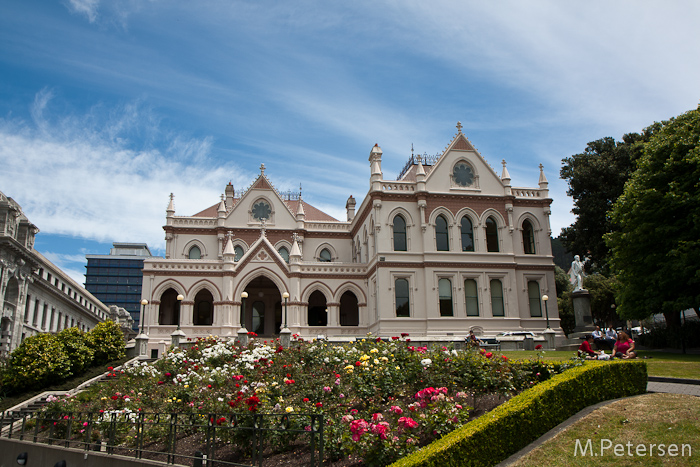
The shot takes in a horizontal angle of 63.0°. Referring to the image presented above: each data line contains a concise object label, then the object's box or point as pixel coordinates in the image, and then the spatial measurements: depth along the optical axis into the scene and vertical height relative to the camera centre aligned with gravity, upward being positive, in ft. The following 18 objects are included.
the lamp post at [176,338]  95.66 -0.06
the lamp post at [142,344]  98.36 -0.97
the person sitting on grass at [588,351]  60.39 -2.21
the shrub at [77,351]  87.10 -1.71
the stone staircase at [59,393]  75.41 -7.31
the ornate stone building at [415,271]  121.19 +13.75
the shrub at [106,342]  92.02 -0.48
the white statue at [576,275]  106.83 +10.25
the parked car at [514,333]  119.14 -0.35
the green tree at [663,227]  85.10 +15.73
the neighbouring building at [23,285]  114.01 +12.48
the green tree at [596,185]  129.29 +33.11
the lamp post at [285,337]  85.05 -0.22
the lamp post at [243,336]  91.30 +0.06
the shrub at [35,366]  82.33 -3.68
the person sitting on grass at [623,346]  58.38 -1.69
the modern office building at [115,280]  484.74 +49.61
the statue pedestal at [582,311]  100.27 +3.37
